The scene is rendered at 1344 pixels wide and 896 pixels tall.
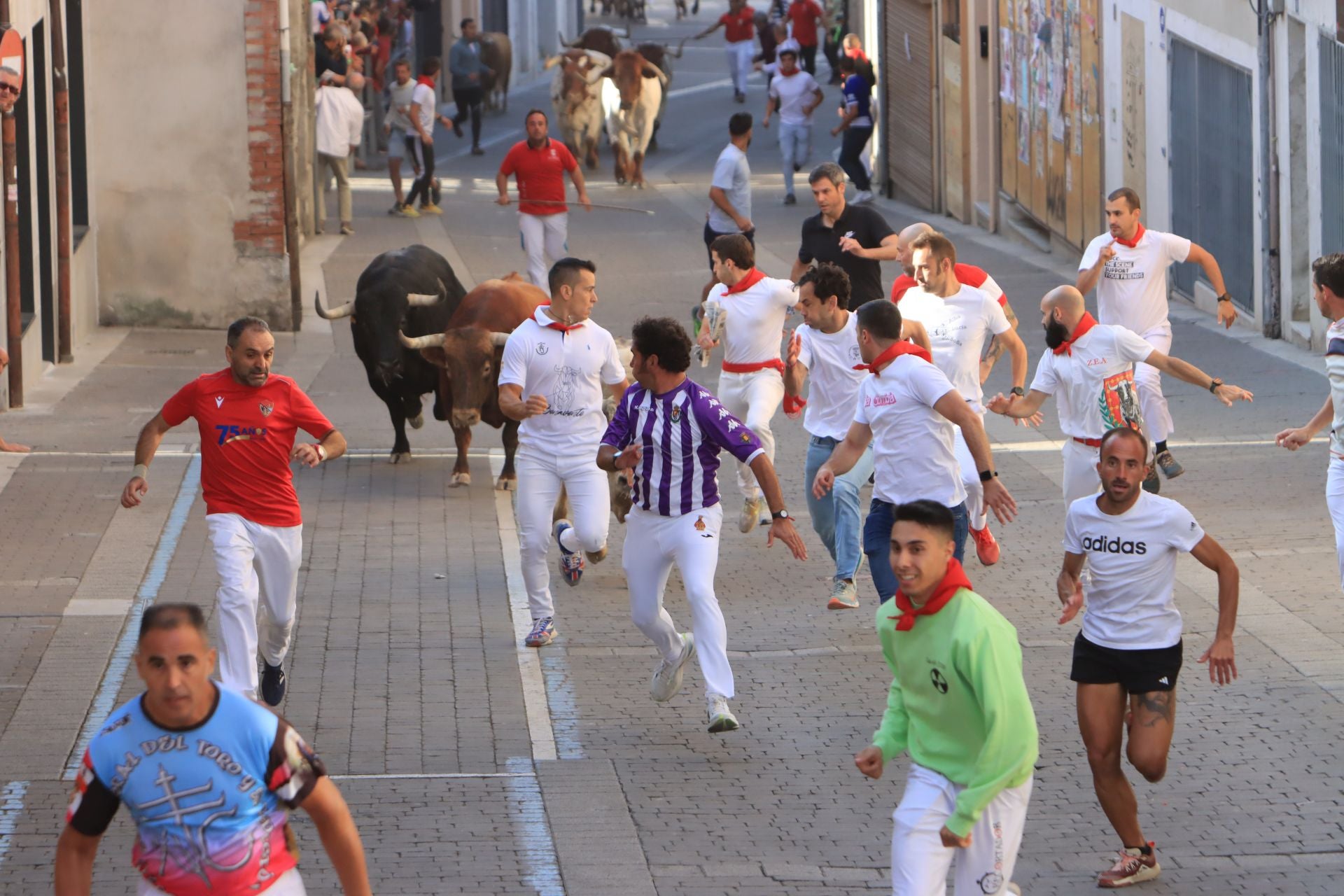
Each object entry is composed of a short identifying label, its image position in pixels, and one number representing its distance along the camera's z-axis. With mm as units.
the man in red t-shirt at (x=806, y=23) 42625
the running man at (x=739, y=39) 43375
